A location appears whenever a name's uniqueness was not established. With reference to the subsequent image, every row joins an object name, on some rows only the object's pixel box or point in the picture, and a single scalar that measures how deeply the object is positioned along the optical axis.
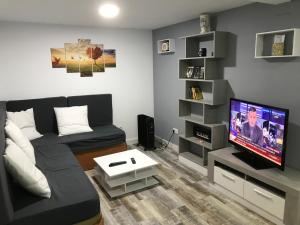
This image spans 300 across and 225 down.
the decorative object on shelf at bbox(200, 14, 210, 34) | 3.28
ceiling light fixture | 2.86
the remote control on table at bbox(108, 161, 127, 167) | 3.02
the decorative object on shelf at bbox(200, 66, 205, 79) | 3.40
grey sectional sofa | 1.82
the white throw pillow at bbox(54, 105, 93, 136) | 3.80
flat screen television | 2.38
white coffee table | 2.92
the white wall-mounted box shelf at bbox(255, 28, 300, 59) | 2.32
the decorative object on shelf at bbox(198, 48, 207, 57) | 3.41
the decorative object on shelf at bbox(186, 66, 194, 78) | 3.64
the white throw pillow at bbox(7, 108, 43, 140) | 3.48
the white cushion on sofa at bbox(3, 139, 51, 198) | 1.88
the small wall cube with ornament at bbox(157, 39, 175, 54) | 4.19
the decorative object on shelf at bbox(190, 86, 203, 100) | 3.69
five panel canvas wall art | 4.05
